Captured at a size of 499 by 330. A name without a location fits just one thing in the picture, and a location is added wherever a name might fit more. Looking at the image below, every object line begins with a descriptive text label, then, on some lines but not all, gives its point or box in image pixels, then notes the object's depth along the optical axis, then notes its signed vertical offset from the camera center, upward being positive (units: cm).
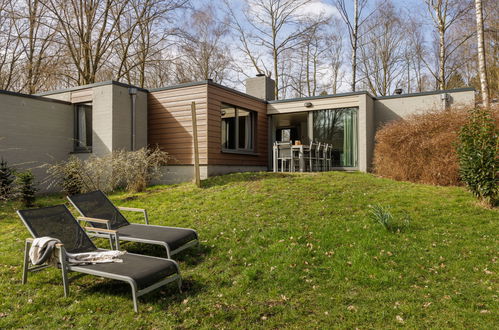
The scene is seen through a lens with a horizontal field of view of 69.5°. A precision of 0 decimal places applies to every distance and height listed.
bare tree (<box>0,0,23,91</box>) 1655 +524
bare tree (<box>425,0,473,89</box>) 1723 +703
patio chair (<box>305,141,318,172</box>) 1195 +16
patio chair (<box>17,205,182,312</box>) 361 -110
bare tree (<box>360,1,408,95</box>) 2322 +737
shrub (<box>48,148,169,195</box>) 981 -28
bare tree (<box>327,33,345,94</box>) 2546 +706
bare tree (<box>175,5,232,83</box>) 2214 +743
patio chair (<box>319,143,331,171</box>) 1264 +13
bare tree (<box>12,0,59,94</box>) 1574 +558
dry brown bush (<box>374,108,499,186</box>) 902 +31
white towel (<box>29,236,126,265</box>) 397 -105
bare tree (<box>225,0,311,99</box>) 2219 +856
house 1079 +133
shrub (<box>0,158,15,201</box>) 914 -42
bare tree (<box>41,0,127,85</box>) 1571 +611
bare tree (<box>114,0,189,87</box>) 1734 +663
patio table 1170 +24
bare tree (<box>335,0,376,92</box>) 2084 +845
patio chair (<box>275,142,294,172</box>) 1199 +31
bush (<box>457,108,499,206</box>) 668 +6
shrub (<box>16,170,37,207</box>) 871 -62
